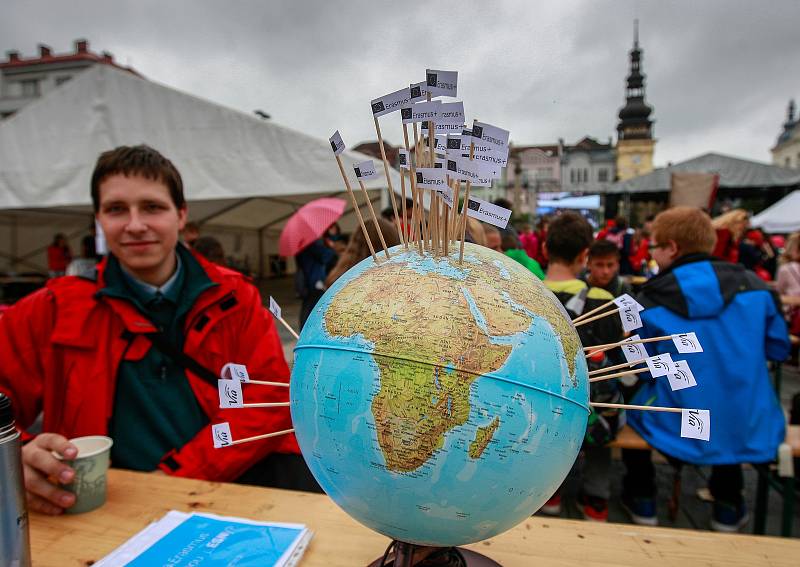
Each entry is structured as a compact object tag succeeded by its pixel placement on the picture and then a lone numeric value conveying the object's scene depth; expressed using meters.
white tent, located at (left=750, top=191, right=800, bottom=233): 11.21
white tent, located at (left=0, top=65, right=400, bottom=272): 6.77
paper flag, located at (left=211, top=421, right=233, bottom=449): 0.94
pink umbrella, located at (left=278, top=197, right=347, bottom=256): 5.22
